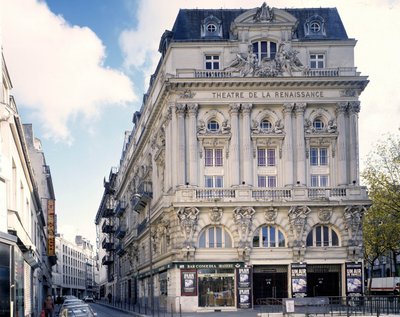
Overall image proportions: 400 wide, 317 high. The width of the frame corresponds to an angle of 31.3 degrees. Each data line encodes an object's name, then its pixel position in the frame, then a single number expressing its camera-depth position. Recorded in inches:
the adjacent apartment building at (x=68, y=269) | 5989.2
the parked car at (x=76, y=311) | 1277.1
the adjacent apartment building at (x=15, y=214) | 935.2
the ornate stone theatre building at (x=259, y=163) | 2148.1
